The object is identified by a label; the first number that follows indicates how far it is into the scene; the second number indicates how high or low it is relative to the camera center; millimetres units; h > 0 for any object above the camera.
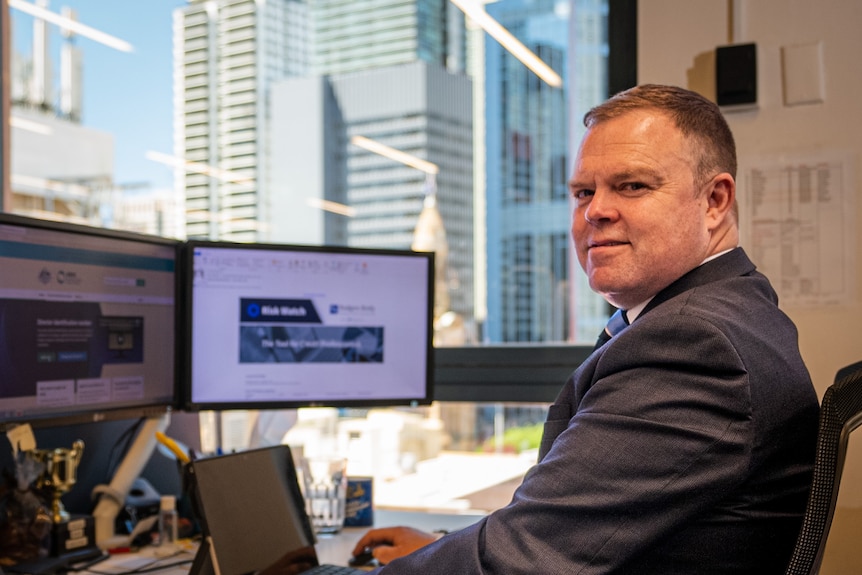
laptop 1344 -348
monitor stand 1684 -360
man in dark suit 941 -116
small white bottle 1667 -416
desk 1508 -461
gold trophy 1543 -298
